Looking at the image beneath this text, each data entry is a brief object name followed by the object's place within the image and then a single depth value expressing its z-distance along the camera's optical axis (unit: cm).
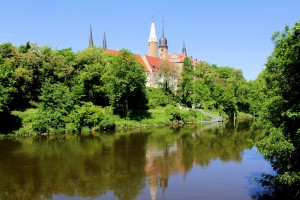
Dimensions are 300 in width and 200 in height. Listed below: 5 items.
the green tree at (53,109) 4788
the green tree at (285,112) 1573
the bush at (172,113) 6588
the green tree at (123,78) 5891
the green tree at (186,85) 7794
